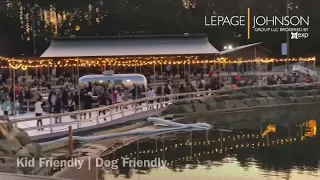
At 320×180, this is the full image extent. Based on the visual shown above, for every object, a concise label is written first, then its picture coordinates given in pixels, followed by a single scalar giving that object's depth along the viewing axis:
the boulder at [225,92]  28.51
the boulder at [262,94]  29.86
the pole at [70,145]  13.50
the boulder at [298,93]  31.50
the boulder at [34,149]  11.44
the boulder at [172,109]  24.79
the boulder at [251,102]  28.94
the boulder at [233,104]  28.04
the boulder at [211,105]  27.09
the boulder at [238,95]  28.41
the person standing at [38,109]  19.48
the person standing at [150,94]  25.57
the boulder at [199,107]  26.30
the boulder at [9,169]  9.65
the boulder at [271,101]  30.13
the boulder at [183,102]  25.43
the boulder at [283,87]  31.31
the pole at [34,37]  53.80
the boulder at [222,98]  27.45
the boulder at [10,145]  11.35
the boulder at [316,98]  31.89
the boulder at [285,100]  30.70
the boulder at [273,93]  30.58
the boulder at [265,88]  30.61
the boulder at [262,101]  29.68
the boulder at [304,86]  31.88
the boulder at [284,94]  31.00
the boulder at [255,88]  30.07
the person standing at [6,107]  19.91
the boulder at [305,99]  31.38
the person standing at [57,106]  21.23
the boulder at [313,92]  32.15
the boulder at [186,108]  25.47
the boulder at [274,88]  30.95
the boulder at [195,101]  26.22
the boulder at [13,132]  12.03
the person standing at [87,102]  21.59
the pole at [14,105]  21.78
